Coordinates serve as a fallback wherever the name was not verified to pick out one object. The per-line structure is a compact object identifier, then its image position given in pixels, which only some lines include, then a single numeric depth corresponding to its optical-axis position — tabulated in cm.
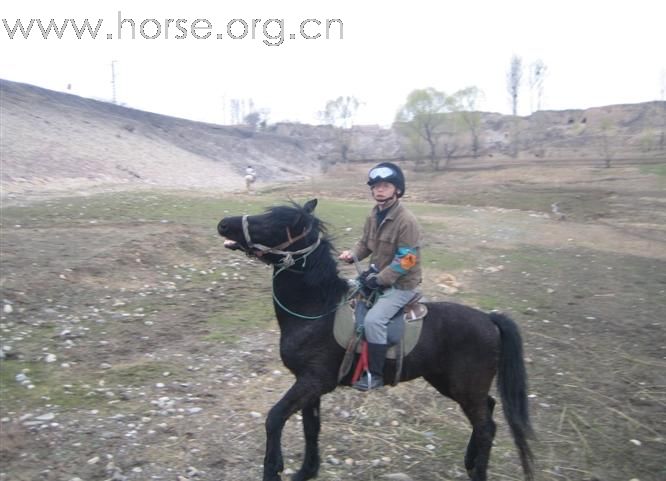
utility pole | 6444
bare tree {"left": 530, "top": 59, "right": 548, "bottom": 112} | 7356
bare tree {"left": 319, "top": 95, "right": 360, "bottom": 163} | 6844
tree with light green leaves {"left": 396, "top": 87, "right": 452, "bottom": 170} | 5228
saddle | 439
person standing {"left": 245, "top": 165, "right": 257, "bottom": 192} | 2726
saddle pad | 440
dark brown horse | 432
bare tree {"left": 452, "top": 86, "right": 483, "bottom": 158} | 5353
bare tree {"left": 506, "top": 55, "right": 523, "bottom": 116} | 7412
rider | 437
